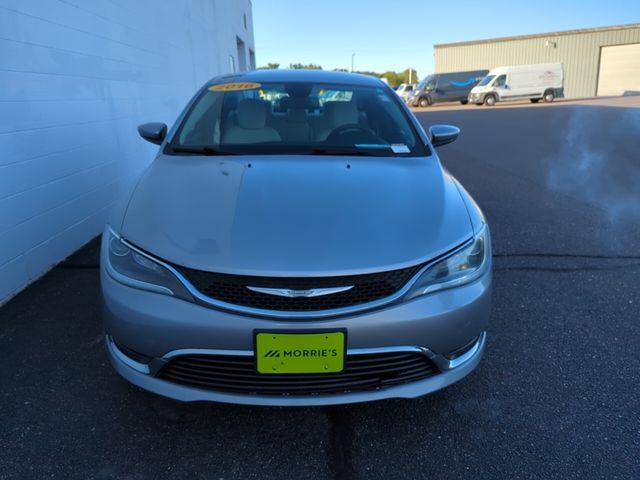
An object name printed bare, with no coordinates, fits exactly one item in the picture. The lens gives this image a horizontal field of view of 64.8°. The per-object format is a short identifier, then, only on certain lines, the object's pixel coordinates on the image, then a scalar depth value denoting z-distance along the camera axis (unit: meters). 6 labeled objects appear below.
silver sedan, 1.80
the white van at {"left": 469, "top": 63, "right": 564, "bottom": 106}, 29.22
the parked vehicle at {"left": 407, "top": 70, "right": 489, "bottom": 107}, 33.22
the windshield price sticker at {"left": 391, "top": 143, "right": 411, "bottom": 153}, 2.89
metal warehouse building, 40.03
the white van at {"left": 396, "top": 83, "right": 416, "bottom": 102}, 37.26
